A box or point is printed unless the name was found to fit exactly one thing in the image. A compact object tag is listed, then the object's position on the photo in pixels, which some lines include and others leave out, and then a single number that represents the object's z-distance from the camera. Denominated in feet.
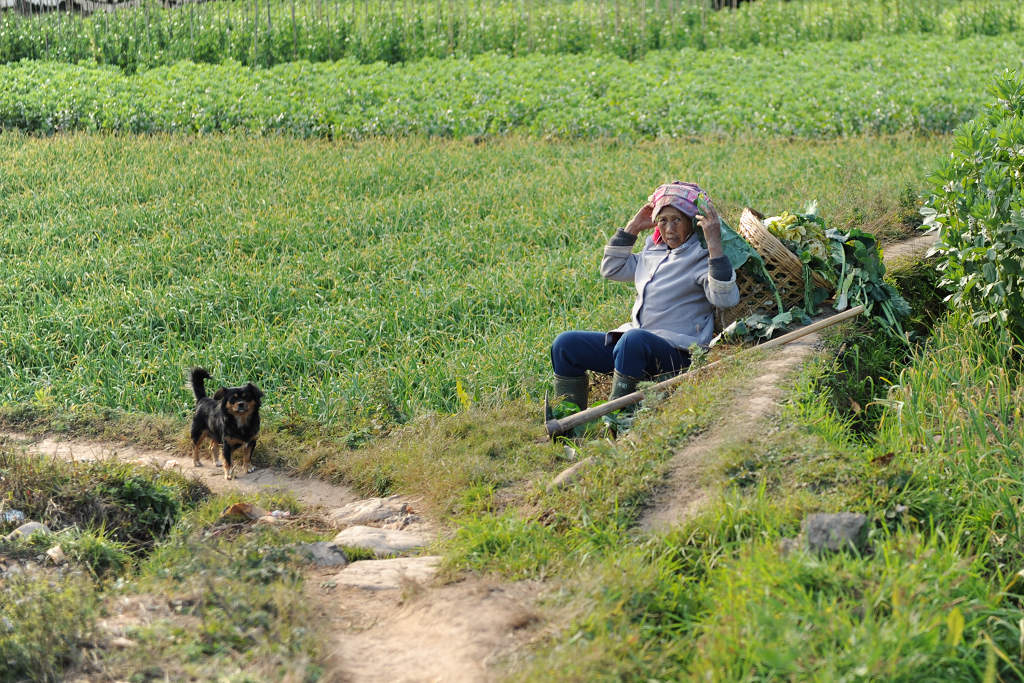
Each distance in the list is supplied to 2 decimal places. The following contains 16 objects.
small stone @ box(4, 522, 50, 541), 30.81
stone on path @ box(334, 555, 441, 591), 27.99
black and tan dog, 37.17
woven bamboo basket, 39.52
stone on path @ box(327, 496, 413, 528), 34.37
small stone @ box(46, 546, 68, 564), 29.45
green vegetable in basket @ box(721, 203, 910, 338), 39.93
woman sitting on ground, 37.42
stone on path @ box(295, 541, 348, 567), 29.73
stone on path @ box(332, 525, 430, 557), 31.19
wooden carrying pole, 35.73
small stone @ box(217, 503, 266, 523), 32.76
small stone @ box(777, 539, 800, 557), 24.98
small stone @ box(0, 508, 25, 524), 32.73
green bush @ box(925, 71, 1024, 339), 39.55
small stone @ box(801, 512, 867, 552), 24.77
